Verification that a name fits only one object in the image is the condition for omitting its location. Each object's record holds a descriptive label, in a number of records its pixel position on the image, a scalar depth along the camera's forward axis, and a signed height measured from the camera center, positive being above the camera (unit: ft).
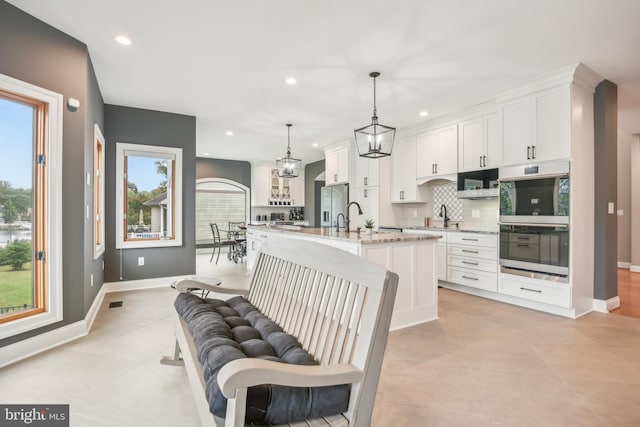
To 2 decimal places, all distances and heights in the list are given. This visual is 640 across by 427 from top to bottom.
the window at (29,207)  7.90 +0.24
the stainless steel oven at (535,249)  11.20 -1.30
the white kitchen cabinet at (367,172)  19.19 +2.69
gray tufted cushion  3.48 -1.92
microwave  14.06 +1.42
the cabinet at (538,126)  11.08 +3.29
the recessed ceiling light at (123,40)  9.21 +5.21
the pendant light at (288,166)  17.95 +2.85
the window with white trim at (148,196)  14.83 +0.99
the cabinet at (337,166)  21.38 +3.48
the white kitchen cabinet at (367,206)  19.13 +0.57
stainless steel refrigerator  21.47 +0.91
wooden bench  3.30 -1.60
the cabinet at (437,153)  15.71 +3.25
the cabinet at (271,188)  29.63 +2.59
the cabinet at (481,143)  13.67 +3.26
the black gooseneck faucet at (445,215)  17.25 -0.02
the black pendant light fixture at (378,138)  10.59 +2.62
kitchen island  9.50 -1.49
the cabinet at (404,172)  17.93 +2.49
